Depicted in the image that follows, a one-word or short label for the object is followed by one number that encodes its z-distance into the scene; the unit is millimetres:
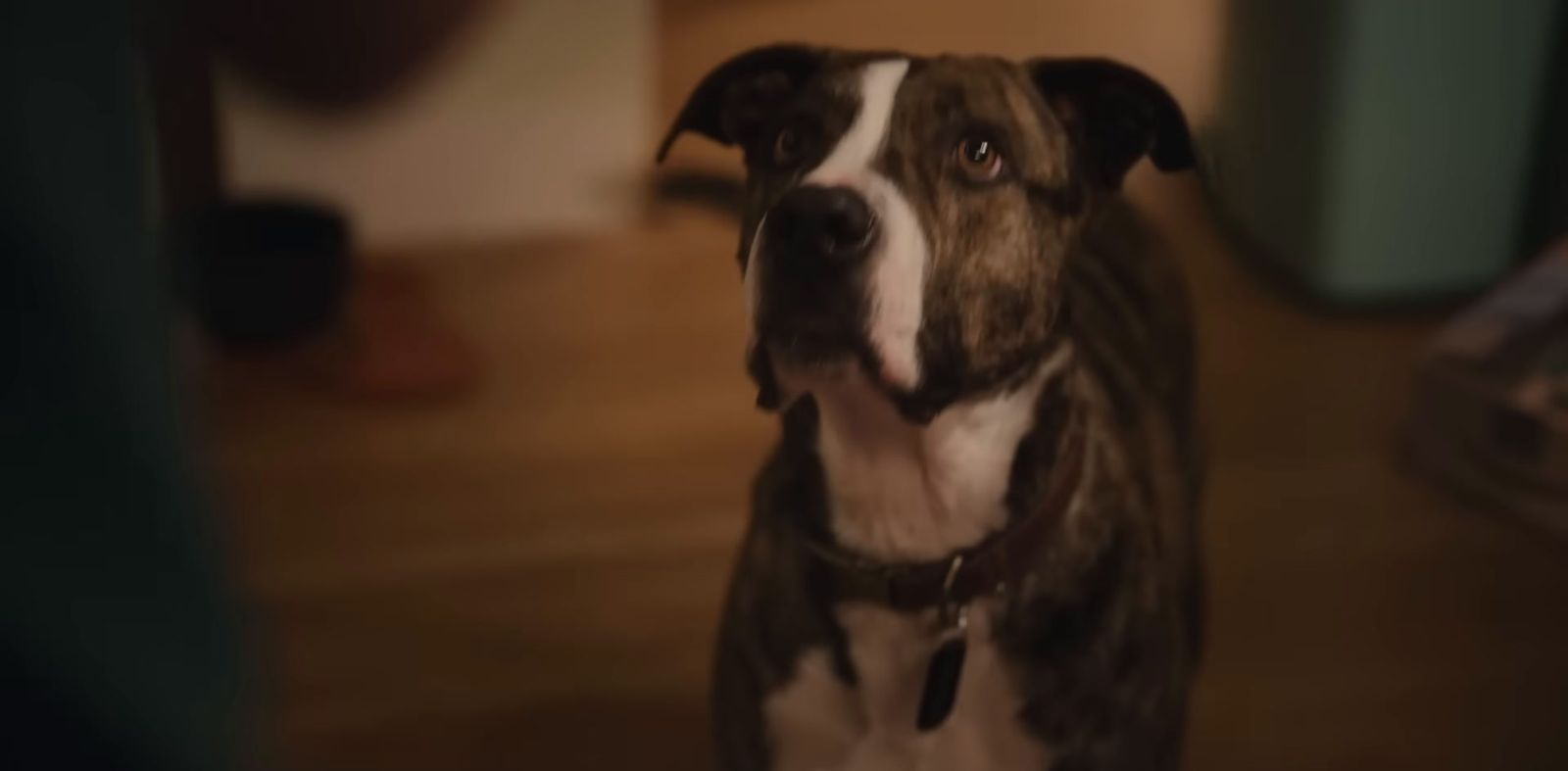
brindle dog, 1325
